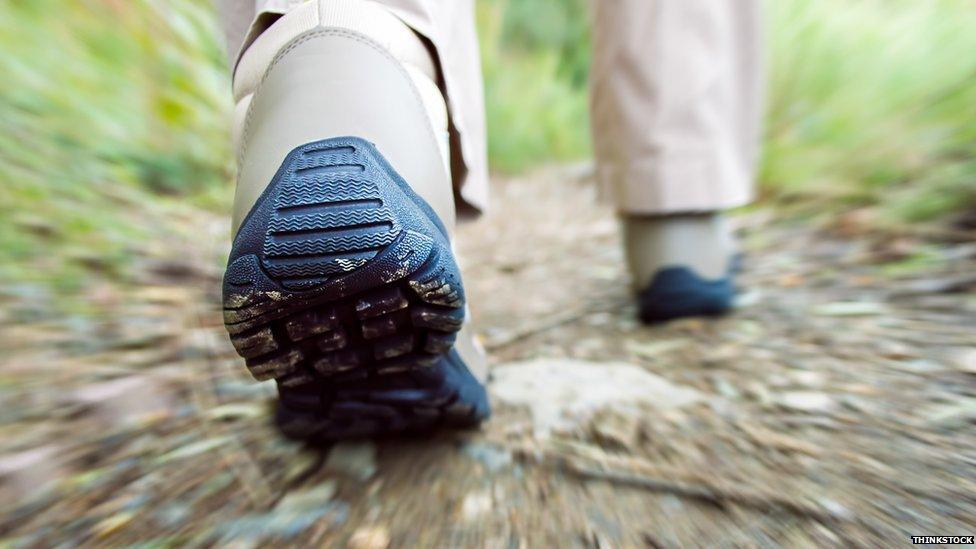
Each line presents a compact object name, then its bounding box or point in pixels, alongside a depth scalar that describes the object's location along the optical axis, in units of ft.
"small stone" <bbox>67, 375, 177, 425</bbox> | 2.80
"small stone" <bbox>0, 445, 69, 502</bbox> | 2.31
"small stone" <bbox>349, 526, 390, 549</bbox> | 1.97
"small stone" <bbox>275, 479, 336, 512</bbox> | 2.18
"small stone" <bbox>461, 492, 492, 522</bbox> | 2.08
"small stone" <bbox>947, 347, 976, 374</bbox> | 2.81
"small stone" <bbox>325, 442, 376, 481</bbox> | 2.37
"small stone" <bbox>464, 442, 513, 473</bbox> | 2.36
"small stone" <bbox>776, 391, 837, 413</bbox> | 2.66
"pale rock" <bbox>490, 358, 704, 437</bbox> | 2.73
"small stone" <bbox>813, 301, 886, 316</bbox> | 3.63
